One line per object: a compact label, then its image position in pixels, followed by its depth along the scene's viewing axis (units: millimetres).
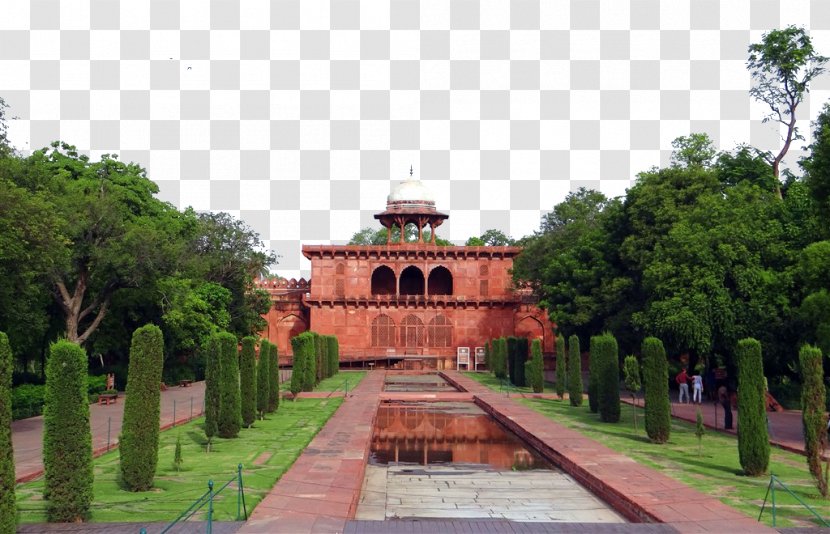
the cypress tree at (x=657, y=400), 18078
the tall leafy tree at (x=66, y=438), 10617
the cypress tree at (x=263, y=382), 22875
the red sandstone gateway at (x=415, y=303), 54562
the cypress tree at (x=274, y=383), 24109
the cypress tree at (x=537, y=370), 32344
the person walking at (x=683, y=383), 28195
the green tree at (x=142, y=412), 12430
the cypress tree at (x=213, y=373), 17761
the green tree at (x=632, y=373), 20625
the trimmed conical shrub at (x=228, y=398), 18469
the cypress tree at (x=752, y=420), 13844
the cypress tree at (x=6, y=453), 8742
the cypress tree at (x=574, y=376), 26641
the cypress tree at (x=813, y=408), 12297
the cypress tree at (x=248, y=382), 20781
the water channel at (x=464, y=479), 11984
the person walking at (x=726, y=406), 20516
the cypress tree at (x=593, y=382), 23280
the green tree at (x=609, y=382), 22125
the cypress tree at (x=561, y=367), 29466
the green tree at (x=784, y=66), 36781
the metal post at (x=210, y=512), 9070
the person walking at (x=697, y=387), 26600
